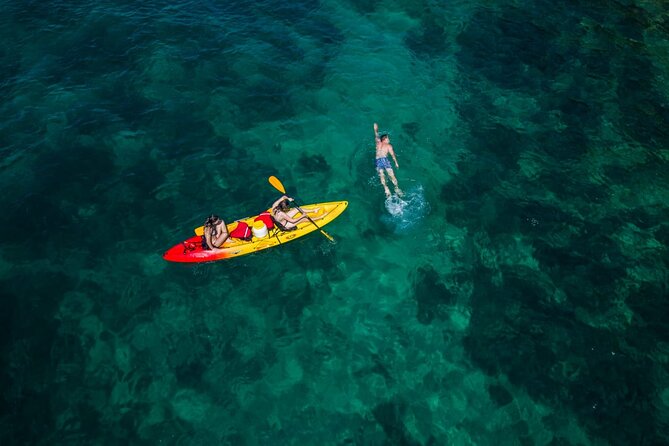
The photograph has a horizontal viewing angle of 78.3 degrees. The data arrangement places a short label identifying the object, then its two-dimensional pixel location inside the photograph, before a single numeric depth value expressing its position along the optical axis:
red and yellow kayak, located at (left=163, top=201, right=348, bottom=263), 16.44
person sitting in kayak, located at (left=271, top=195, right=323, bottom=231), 16.67
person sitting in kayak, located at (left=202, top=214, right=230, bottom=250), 16.06
